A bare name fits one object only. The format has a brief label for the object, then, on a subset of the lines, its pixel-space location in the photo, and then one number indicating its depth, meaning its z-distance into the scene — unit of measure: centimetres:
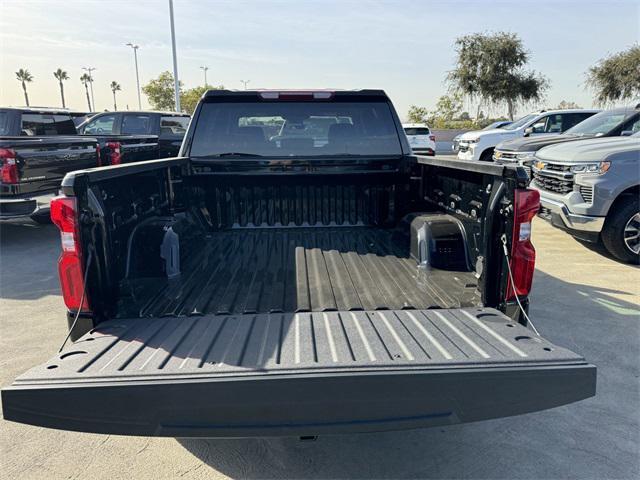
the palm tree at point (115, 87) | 8835
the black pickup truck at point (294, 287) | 178
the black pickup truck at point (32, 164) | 664
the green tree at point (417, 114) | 4212
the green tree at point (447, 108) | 3881
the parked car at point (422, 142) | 1959
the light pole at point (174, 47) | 2703
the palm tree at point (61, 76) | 8538
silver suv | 596
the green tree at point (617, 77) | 3006
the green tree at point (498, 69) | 3309
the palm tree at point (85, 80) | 7981
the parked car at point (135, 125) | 1166
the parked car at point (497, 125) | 1998
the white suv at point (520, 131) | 1374
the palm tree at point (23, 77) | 7888
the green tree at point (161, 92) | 4503
